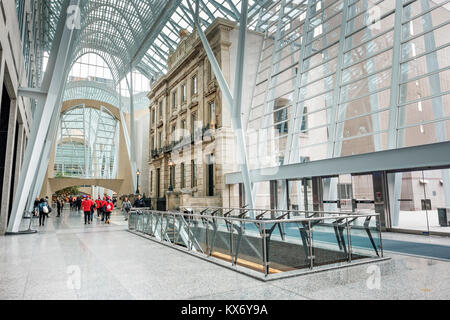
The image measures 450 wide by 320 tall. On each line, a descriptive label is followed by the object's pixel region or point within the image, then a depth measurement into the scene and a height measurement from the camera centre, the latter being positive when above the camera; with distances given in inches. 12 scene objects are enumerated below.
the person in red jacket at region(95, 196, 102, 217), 865.0 -20.4
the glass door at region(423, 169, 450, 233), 411.8 -12.4
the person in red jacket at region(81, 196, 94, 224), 728.1 -23.4
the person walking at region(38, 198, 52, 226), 663.0 -21.5
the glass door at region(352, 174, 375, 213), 496.4 -5.5
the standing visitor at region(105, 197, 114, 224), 734.5 -27.2
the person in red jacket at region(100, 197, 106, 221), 751.8 -22.8
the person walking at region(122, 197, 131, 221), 834.2 -26.7
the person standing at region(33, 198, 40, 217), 889.0 -32.4
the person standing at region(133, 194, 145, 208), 823.1 -21.7
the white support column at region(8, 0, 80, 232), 459.5 +102.0
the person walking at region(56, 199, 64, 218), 1037.8 -29.9
